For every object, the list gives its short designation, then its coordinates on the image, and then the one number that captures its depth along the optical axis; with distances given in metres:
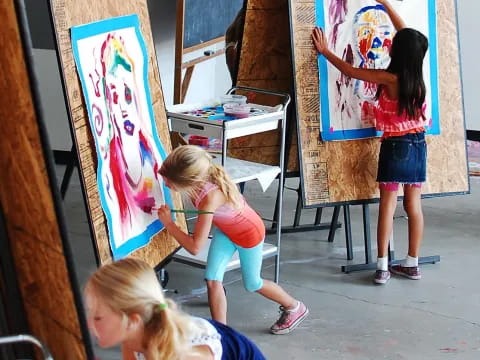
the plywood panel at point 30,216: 2.13
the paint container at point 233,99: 4.67
